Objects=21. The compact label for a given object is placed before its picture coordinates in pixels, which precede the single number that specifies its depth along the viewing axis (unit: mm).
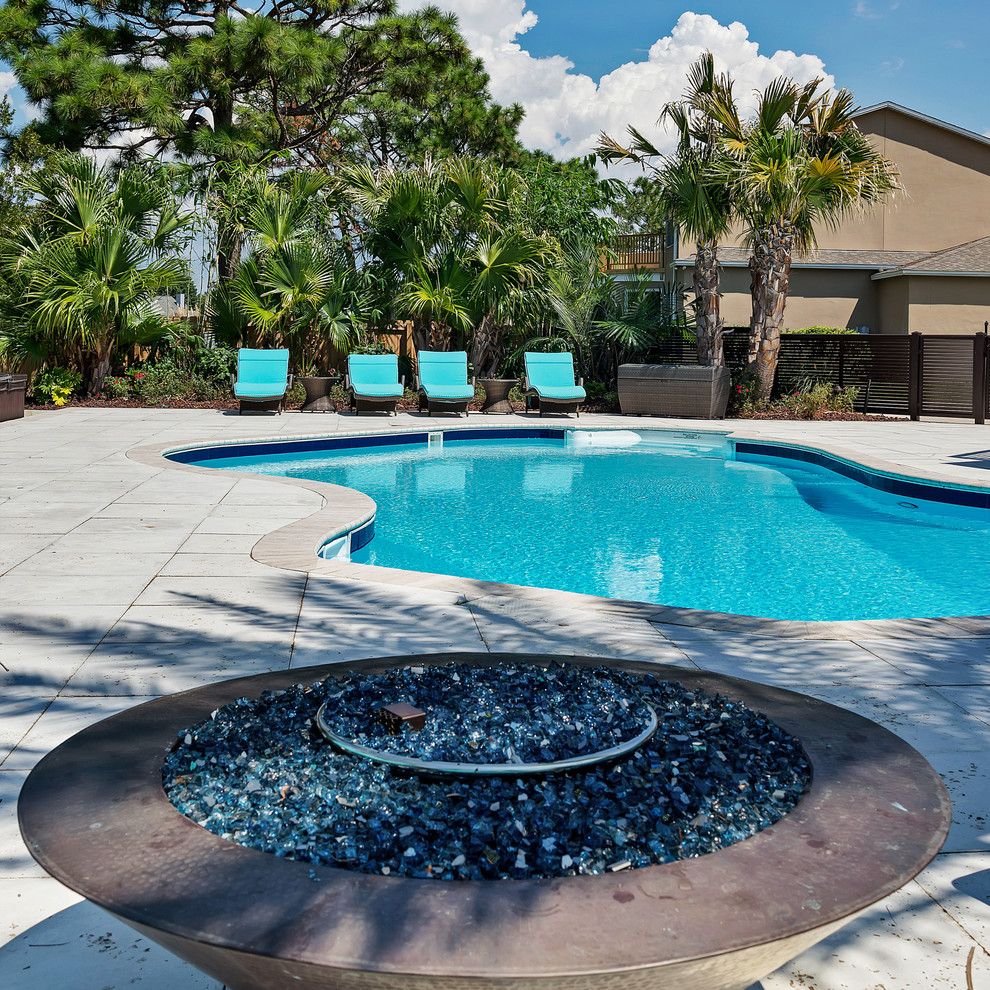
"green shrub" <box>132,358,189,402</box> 17609
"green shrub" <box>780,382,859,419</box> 17094
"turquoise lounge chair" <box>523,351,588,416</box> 16547
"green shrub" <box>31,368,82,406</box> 17109
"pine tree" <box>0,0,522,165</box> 19062
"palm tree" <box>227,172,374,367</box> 17688
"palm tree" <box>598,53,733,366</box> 16188
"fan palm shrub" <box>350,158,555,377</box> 17781
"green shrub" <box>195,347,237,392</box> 18266
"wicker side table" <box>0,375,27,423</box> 14570
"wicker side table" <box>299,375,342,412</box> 17016
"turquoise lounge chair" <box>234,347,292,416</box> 16156
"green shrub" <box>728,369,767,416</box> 17266
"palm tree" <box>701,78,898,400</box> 15664
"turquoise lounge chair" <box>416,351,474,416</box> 16797
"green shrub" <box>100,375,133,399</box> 17766
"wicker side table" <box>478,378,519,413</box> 17531
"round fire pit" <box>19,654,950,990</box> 1289
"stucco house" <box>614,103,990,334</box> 23438
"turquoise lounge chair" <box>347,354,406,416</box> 16297
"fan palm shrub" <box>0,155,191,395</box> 16859
